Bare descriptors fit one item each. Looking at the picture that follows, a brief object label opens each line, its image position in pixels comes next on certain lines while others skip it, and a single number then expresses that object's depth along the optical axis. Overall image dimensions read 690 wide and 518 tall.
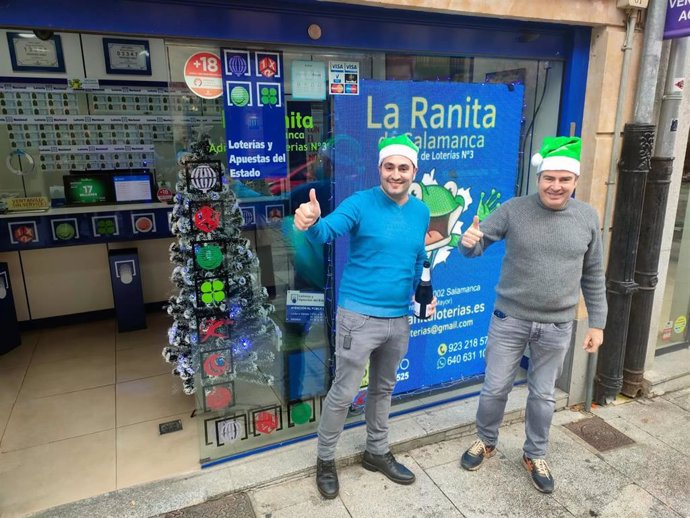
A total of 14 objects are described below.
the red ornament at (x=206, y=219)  3.10
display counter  5.16
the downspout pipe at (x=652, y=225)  3.62
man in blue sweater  2.60
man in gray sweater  2.76
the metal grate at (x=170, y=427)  3.59
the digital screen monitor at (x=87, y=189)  5.43
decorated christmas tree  3.11
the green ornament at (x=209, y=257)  3.18
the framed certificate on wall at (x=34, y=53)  5.21
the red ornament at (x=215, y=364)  3.34
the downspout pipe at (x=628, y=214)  3.49
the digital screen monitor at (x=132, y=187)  5.56
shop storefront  2.81
